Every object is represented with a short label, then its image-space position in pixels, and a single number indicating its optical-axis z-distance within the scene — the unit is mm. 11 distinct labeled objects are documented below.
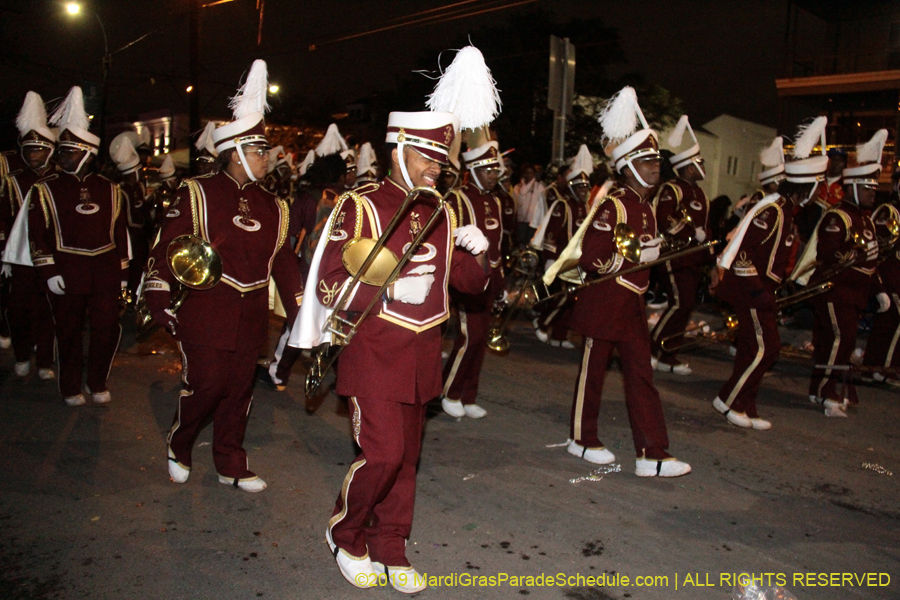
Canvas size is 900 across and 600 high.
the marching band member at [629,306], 5398
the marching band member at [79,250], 6441
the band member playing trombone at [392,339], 3611
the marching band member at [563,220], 10672
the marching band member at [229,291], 4570
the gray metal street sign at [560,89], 14531
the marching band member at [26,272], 7481
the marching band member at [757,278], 6668
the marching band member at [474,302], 6629
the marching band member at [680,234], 9039
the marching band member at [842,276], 7430
